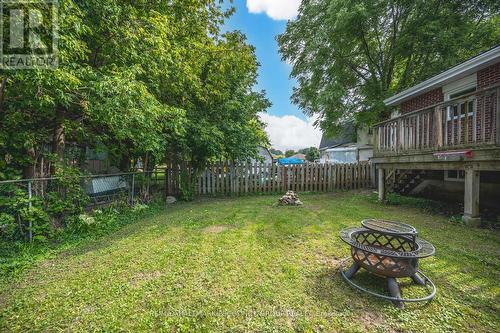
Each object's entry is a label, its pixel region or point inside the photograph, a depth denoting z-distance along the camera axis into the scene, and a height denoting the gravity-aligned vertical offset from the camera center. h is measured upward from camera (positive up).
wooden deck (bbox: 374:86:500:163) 4.15 +0.84
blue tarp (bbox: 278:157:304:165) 18.62 +0.31
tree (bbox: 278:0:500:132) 8.93 +5.74
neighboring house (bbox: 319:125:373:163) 13.35 +1.72
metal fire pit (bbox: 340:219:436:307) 2.18 -1.09
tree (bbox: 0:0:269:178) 3.40 +1.50
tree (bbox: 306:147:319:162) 38.14 +1.76
